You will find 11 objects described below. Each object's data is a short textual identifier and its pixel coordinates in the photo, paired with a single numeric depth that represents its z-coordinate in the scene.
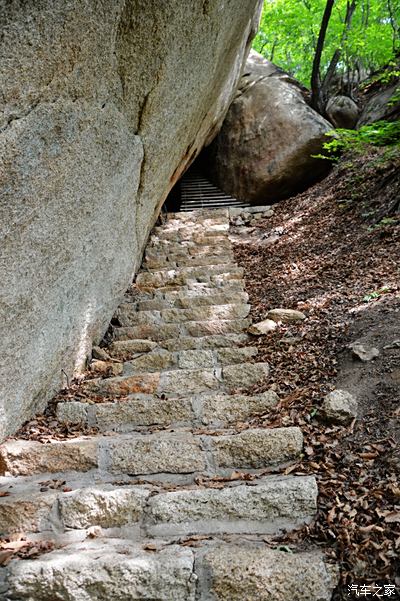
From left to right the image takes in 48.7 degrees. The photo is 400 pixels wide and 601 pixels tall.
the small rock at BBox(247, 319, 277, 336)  3.88
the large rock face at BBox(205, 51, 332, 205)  7.83
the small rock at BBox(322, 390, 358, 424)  2.53
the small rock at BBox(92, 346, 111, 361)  3.83
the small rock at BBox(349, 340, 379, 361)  2.89
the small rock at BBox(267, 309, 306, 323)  3.87
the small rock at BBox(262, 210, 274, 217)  7.52
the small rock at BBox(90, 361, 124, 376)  3.63
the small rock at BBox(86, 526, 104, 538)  2.07
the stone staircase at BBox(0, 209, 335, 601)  1.75
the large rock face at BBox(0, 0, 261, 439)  2.30
